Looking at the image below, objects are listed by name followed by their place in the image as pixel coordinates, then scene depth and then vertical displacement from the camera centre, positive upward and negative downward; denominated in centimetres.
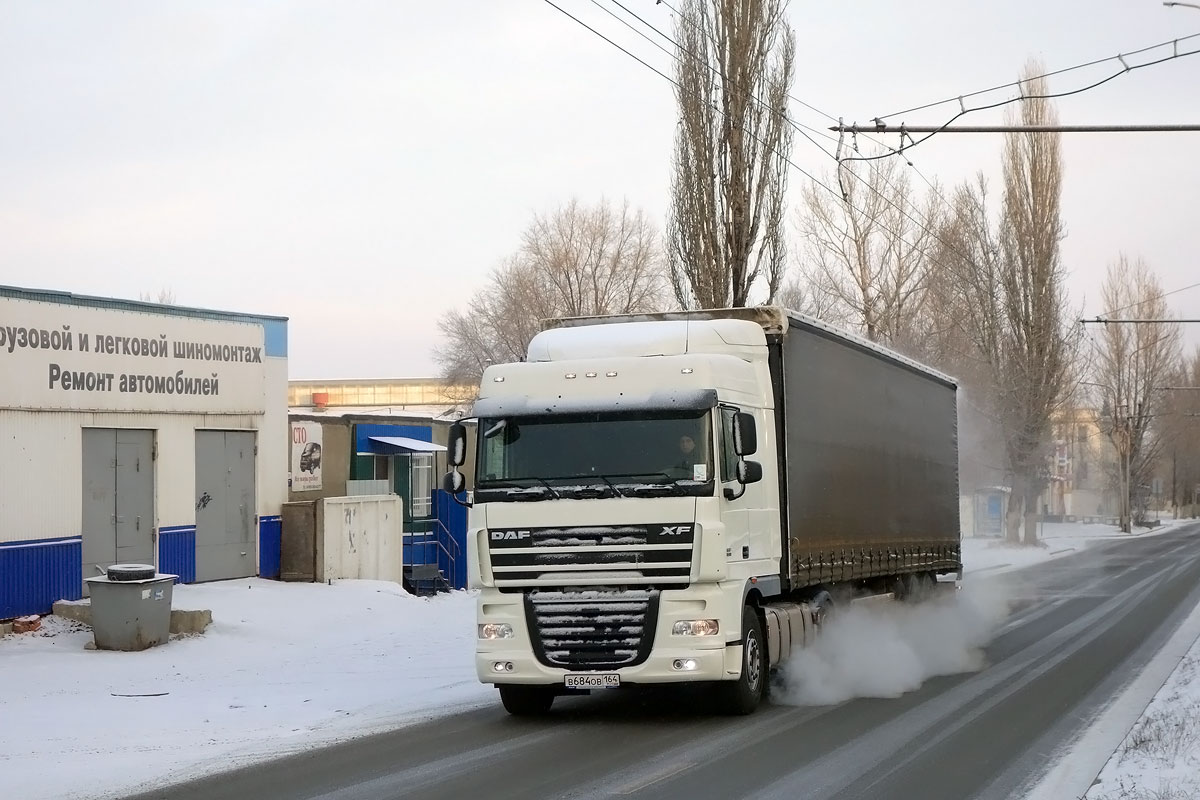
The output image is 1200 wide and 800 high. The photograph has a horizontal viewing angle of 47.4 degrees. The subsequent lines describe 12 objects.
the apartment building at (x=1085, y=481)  11362 +109
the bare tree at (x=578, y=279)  7206 +1166
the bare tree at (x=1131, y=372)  8244 +733
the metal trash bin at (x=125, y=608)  1748 -130
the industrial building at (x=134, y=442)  1917 +101
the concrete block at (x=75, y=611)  1886 -143
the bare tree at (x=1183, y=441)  10312 +420
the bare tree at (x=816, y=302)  6250 +917
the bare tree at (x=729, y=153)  2931 +741
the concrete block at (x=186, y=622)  1883 -160
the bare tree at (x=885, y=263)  5797 +1007
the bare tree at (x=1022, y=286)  5581 +848
